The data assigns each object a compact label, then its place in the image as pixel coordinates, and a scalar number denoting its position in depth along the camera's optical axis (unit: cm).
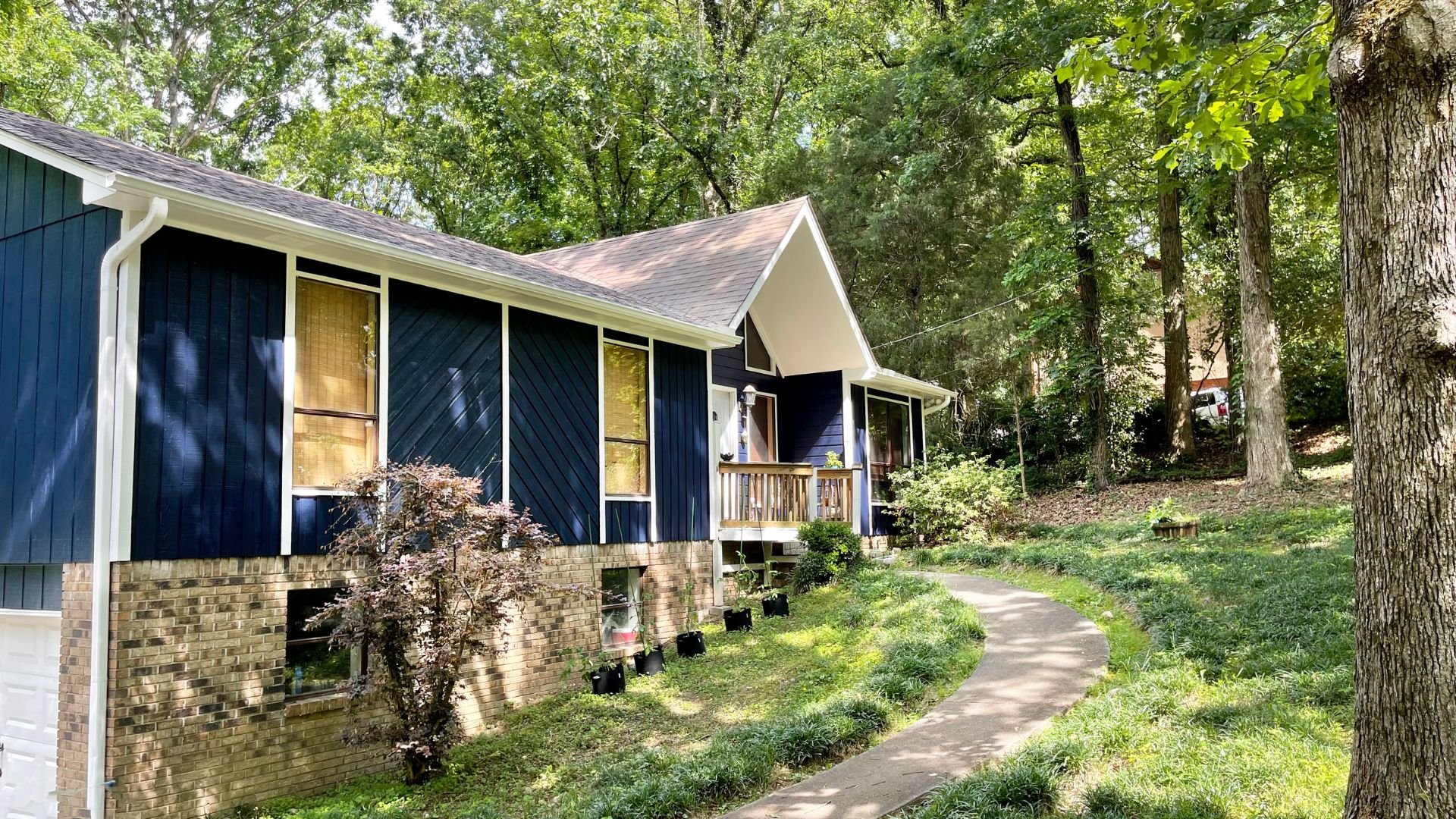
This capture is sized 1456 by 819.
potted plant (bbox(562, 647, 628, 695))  909
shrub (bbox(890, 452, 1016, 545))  1645
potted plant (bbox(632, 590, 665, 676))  976
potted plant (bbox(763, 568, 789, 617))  1163
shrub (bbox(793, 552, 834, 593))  1306
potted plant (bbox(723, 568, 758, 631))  1113
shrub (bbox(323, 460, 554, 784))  690
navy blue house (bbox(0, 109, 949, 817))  643
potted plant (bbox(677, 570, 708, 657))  1023
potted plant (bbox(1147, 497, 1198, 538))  1371
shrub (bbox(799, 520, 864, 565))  1323
